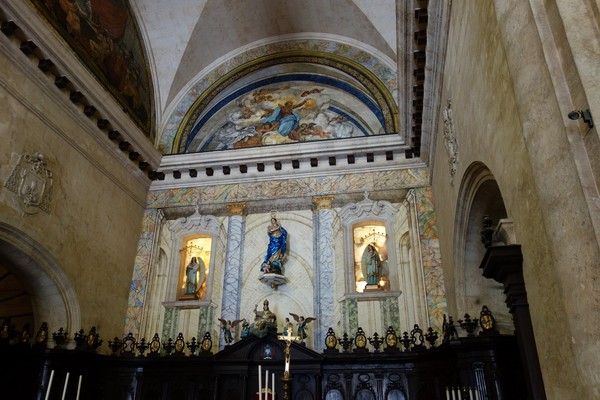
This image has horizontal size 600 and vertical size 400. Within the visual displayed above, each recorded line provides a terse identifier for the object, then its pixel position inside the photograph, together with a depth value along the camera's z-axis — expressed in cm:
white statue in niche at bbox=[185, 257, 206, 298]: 1144
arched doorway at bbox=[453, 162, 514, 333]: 686
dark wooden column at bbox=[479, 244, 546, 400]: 429
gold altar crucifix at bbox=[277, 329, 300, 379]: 651
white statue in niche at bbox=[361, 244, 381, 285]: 1076
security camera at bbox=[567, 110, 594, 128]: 312
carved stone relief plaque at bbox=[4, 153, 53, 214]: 831
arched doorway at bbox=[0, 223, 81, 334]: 852
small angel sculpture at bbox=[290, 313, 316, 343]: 1001
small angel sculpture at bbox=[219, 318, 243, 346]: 1019
